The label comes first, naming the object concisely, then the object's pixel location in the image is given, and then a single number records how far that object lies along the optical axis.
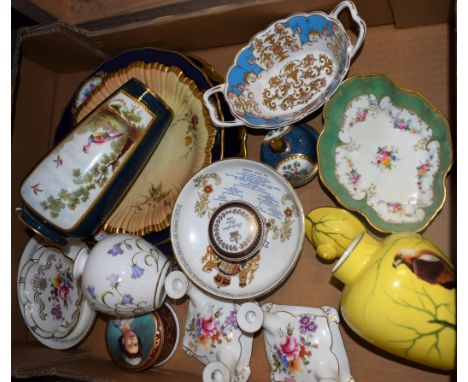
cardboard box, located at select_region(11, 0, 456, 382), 0.85
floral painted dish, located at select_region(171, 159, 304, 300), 0.89
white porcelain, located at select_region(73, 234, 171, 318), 0.87
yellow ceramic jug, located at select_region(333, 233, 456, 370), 0.63
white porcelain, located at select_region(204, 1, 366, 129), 0.89
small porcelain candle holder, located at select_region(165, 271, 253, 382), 0.88
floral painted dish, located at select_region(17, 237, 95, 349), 1.08
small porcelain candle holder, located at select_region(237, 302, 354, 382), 0.81
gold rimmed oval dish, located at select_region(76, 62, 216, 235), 0.99
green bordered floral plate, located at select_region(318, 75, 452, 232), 0.83
